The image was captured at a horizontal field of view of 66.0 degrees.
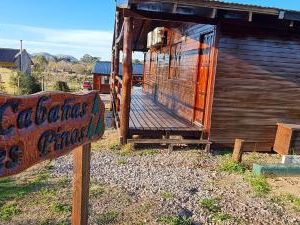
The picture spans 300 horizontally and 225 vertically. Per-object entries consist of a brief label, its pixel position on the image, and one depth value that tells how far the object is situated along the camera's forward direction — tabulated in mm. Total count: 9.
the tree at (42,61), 52713
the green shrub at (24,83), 17107
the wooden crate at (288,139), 6018
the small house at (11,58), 41381
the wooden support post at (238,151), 5350
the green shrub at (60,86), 18611
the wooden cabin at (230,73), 5558
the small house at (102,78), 21855
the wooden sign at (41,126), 1558
